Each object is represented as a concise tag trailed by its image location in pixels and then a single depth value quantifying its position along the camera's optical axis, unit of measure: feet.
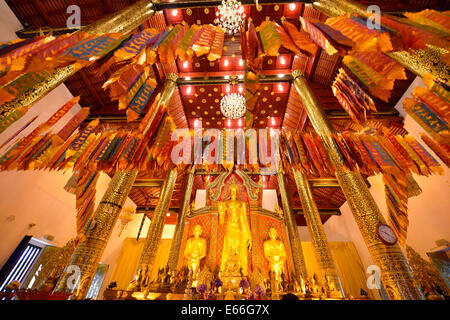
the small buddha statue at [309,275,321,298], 15.37
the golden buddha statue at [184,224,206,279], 21.06
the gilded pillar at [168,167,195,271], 25.40
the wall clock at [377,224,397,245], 13.39
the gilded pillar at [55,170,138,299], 13.73
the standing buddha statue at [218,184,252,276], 19.58
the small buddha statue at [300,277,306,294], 15.26
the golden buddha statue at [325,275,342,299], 14.58
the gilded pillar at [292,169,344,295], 20.52
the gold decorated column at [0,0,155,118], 10.44
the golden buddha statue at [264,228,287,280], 21.52
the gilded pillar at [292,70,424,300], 11.99
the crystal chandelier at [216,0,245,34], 23.72
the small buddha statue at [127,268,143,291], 14.05
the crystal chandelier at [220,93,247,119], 29.71
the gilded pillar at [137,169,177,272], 23.35
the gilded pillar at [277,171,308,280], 23.77
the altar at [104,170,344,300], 13.85
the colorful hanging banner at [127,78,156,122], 13.76
